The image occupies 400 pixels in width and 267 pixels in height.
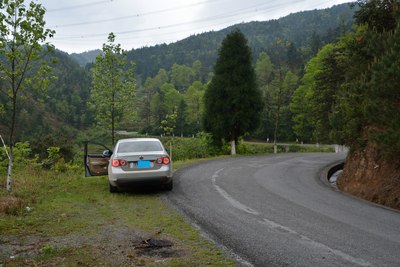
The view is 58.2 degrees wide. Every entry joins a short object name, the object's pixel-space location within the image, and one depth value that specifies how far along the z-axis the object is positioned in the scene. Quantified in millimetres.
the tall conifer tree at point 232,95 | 31781
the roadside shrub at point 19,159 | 14941
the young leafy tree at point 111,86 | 20375
